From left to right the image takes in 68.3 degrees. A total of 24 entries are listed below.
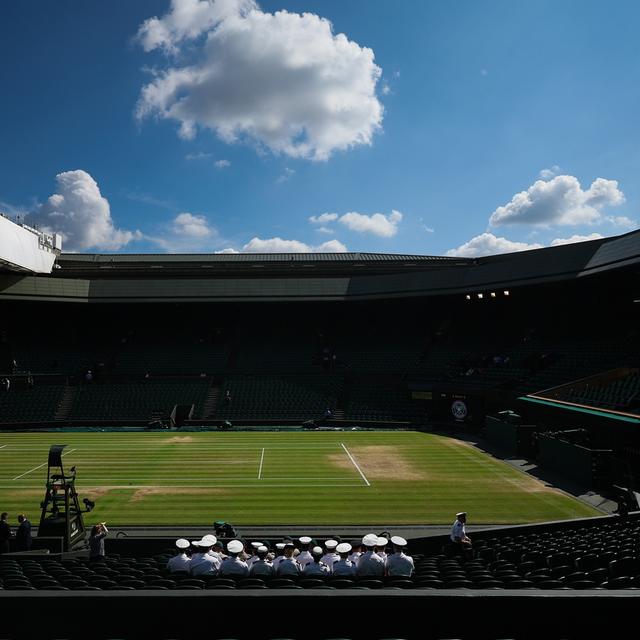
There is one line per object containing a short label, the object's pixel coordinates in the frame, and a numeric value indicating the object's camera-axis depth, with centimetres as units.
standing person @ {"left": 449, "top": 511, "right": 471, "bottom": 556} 1073
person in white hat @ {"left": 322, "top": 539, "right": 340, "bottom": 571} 845
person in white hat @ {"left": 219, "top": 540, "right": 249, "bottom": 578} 802
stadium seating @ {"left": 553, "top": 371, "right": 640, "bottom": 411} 2233
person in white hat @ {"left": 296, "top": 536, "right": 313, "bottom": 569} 852
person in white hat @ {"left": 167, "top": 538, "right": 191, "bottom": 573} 831
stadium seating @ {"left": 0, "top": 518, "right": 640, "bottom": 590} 707
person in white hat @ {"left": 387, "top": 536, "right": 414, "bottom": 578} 805
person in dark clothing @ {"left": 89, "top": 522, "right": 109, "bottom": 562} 1071
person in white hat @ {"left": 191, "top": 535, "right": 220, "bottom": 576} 809
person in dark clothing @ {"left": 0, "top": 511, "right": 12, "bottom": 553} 1138
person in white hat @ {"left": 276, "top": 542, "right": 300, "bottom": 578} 793
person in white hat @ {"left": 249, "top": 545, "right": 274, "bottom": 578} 798
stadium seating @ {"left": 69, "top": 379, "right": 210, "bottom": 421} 3797
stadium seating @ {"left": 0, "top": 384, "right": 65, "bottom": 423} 3734
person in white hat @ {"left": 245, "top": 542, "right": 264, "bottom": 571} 841
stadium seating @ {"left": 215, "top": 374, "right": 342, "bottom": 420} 3794
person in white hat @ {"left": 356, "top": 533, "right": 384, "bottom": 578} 803
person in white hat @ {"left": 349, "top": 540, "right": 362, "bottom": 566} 849
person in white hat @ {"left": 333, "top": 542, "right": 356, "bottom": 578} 805
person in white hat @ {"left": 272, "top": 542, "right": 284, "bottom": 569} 816
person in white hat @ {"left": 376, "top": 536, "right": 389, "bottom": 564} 834
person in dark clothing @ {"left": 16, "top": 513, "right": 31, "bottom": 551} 1139
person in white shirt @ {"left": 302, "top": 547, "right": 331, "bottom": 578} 799
